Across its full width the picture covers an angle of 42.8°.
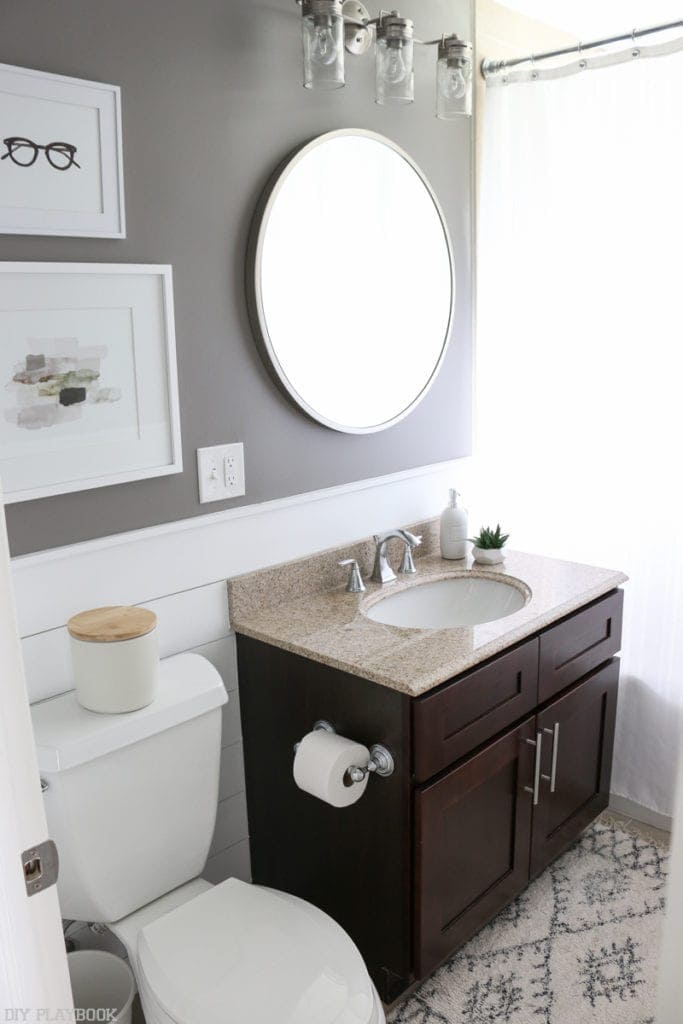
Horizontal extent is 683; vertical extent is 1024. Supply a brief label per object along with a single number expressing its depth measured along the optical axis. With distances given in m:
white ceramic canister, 1.57
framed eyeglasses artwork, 1.49
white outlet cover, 1.89
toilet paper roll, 1.68
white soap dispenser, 2.36
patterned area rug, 1.88
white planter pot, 2.33
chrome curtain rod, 2.09
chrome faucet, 2.22
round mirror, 1.96
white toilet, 1.44
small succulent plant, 2.34
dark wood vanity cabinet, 1.73
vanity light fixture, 1.83
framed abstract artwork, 1.55
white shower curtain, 2.22
